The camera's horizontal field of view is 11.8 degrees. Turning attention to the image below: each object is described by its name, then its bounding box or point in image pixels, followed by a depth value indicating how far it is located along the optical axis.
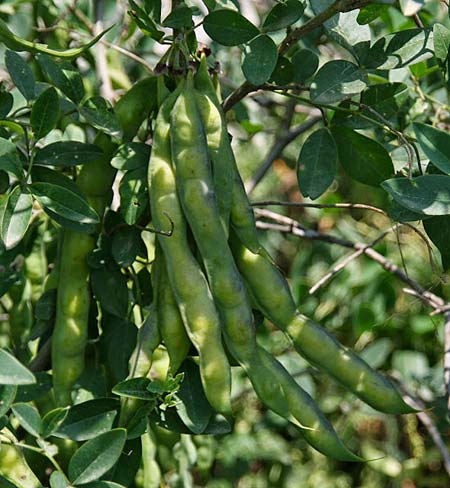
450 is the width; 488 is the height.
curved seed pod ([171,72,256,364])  0.86
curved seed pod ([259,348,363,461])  0.88
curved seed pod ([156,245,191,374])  0.88
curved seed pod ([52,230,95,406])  0.92
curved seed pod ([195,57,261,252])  0.88
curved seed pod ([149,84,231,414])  0.86
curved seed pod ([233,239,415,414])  0.88
